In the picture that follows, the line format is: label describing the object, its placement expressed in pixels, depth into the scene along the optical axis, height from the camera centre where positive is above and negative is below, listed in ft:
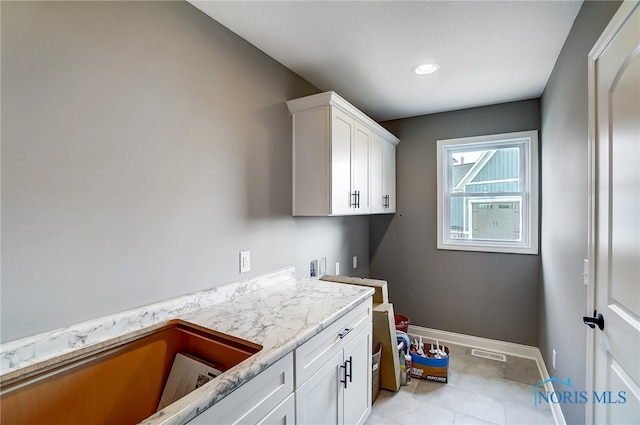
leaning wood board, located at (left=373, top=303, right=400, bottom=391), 7.41 -3.38
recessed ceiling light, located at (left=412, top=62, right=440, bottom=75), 7.07 +3.48
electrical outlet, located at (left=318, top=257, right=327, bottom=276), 8.36 -1.58
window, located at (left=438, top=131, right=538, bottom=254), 9.36 +0.60
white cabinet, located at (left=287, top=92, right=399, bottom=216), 6.82 +1.35
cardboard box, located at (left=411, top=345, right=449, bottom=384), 8.00 -4.33
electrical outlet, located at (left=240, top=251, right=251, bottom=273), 5.92 -1.02
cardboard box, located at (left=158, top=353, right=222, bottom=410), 3.84 -2.23
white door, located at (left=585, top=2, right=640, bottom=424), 3.12 -0.09
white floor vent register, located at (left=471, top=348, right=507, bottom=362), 9.32 -4.64
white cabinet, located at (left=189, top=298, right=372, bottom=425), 3.19 -2.38
